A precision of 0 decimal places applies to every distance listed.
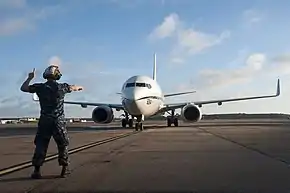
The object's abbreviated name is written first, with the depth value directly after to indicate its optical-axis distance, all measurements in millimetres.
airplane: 32906
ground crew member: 8133
